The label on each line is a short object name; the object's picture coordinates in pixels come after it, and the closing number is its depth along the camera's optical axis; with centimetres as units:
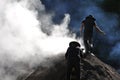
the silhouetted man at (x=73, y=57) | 1281
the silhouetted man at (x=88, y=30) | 1684
